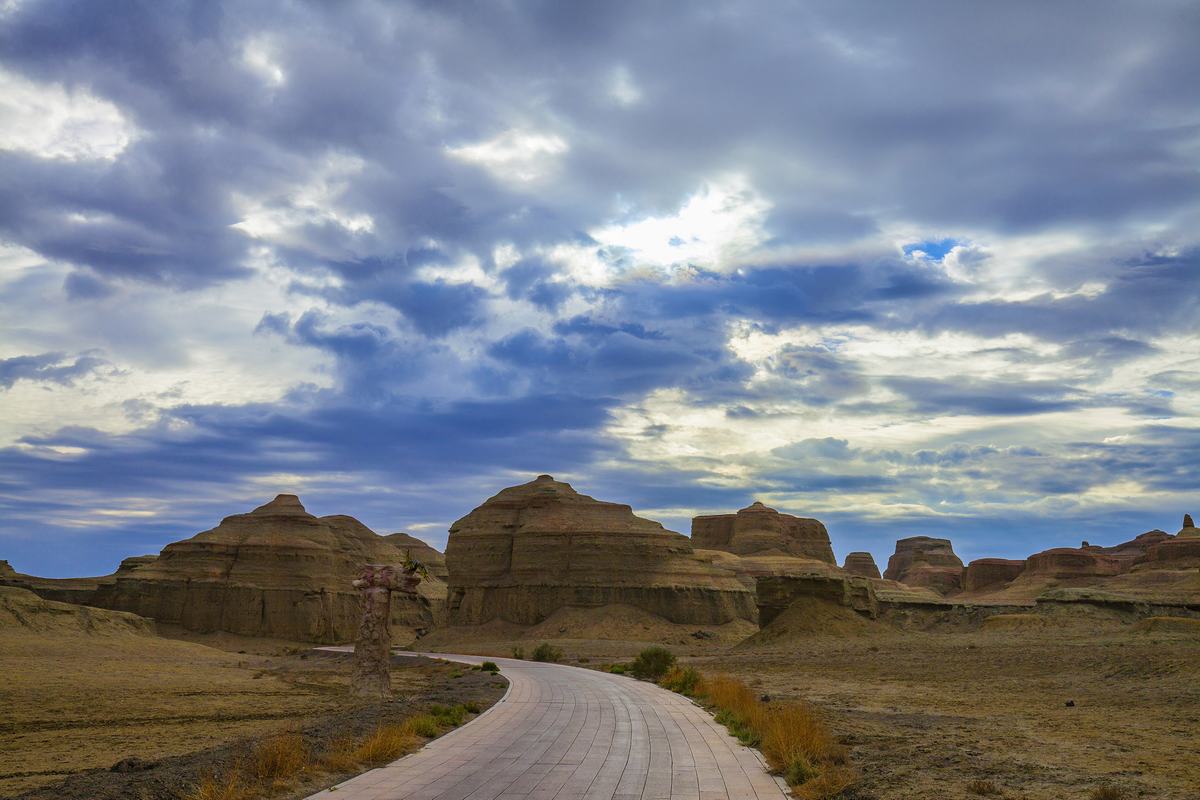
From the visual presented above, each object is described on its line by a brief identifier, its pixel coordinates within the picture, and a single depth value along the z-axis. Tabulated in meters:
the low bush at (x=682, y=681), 25.19
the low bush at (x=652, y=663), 33.94
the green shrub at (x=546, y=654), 50.53
